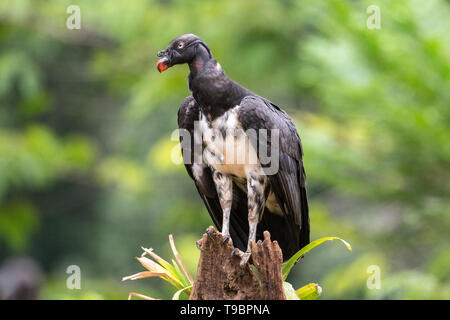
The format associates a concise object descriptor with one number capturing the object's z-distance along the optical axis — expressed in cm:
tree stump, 676
